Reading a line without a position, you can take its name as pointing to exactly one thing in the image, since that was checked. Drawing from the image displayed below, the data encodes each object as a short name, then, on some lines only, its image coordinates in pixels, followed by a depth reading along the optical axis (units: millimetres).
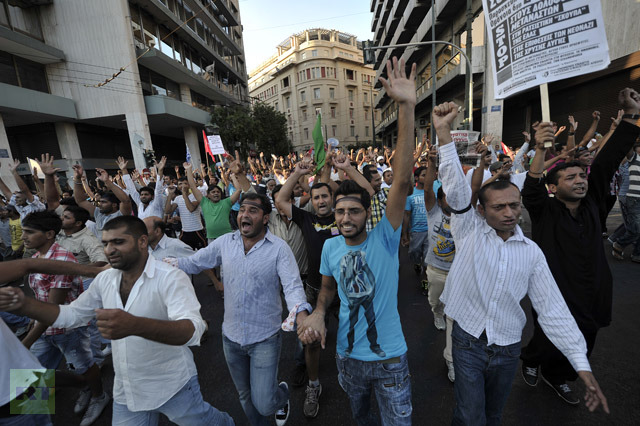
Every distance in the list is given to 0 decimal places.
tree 21312
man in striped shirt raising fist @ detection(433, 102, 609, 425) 1689
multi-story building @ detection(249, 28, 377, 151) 47156
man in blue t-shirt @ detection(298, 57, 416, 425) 1685
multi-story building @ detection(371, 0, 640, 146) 8305
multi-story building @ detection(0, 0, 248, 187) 14008
